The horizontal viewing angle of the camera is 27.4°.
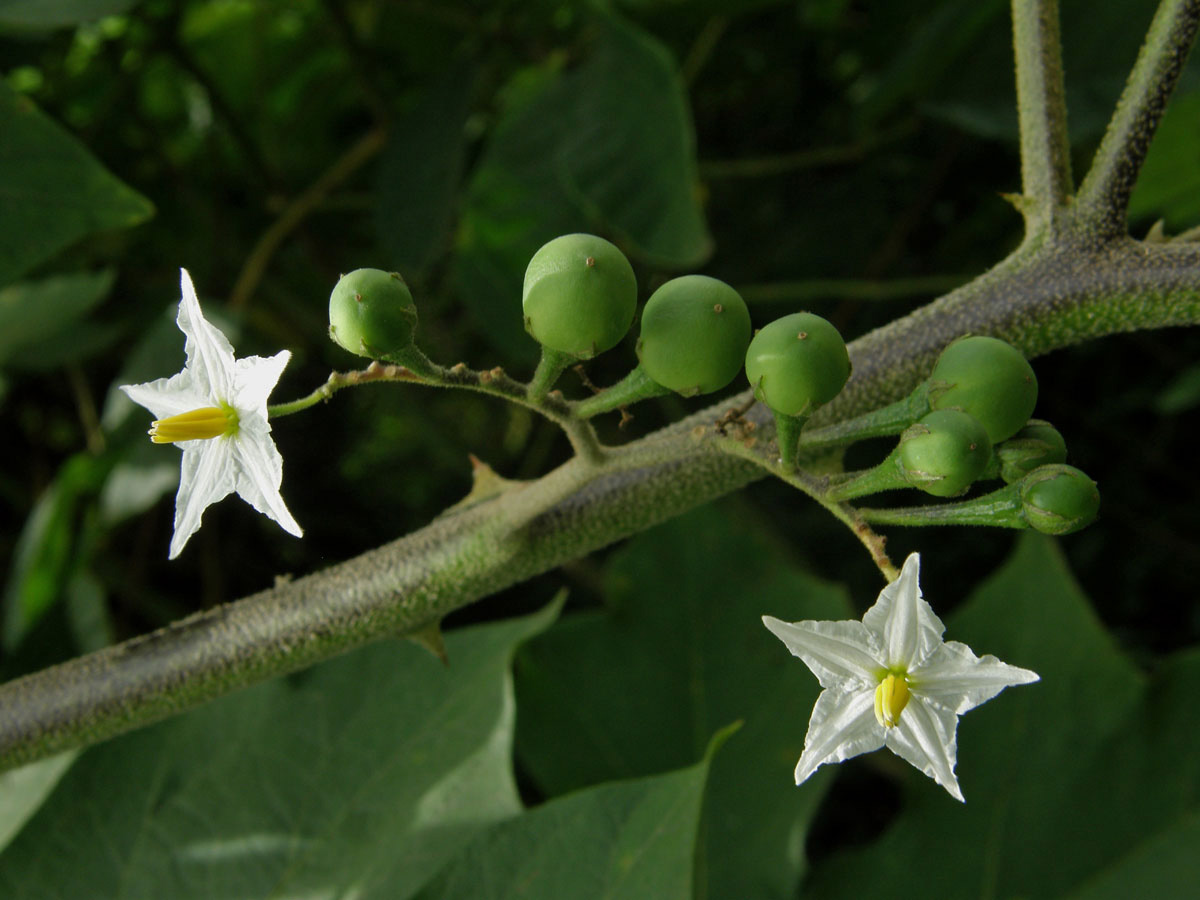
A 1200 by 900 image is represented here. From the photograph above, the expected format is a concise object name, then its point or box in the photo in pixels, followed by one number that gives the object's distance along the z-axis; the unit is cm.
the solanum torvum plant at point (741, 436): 24
